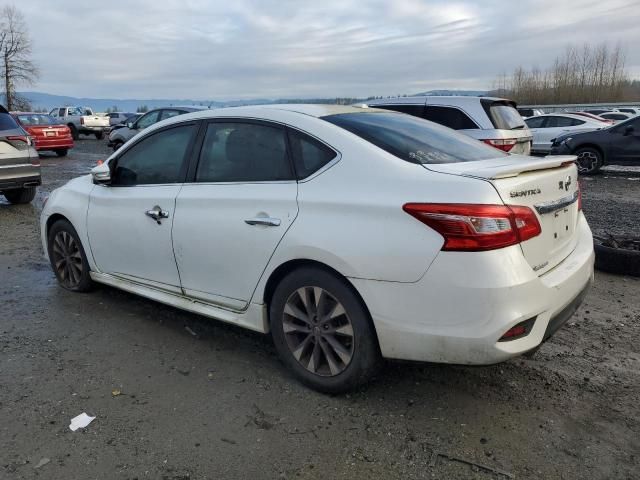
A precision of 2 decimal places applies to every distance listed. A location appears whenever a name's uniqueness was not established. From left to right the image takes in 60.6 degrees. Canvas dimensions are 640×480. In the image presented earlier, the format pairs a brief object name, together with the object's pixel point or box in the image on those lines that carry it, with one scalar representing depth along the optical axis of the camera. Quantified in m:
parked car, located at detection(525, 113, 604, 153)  18.03
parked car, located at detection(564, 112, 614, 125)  19.22
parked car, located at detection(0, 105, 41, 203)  9.10
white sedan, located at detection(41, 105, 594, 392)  2.60
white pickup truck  32.81
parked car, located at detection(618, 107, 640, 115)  30.62
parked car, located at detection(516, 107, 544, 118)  28.67
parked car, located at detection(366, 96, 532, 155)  8.70
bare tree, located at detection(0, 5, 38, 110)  47.78
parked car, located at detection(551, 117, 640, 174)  13.20
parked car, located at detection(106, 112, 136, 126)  39.12
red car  19.56
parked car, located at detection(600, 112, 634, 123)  26.48
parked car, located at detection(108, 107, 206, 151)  14.24
